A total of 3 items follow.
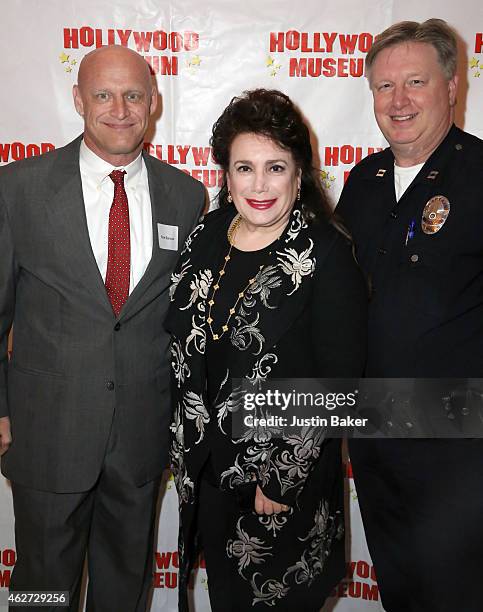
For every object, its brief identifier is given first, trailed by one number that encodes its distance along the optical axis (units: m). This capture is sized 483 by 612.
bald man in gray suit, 1.93
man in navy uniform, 1.86
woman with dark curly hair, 1.72
